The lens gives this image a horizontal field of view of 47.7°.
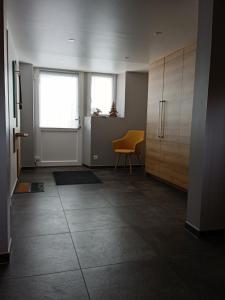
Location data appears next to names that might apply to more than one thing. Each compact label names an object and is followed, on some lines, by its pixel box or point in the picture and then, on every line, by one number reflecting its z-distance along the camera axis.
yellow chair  5.66
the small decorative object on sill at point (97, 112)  6.21
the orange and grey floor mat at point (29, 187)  3.99
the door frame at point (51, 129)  5.98
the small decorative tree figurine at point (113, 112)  6.30
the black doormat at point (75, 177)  4.70
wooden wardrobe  3.82
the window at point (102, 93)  6.43
